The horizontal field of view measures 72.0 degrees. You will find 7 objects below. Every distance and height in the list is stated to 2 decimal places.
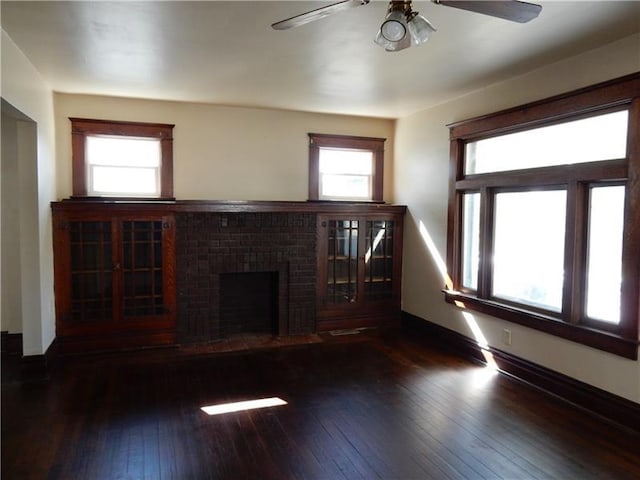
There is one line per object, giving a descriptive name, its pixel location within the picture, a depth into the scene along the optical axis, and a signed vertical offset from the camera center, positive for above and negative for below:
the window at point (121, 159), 4.53 +0.64
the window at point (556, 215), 3.00 +0.06
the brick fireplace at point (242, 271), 4.73 -0.57
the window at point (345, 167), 5.35 +0.67
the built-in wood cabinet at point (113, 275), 4.36 -0.58
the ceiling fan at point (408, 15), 1.95 +0.95
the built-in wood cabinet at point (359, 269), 5.26 -0.59
